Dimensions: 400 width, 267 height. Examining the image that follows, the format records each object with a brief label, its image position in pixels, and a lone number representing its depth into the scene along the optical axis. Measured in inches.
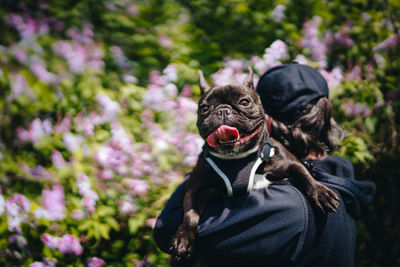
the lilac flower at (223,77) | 98.5
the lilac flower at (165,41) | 126.4
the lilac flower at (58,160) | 103.7
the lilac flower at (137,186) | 92.0
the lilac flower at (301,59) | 98.5
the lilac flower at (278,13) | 116.7
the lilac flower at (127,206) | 91.7
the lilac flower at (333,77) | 101.2
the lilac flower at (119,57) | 135.1
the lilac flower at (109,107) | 105.4
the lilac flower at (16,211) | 96.5
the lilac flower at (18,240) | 97.2
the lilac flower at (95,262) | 92.5
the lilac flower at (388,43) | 109.7
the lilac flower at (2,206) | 98.3
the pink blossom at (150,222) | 90.6
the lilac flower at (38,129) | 116.3
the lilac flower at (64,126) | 111.1
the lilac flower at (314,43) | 109.1
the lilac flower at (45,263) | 90.8
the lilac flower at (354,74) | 110.3
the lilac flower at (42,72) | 120.9
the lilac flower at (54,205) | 93.3
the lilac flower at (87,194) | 91.8
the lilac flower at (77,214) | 92.0
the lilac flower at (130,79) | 121.8
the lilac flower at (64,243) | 90.7
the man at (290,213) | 49.6
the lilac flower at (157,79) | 108.1
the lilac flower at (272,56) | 100.4
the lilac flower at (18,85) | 124.6
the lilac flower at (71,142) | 104.3
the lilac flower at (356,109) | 105.4
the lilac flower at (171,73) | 107.4
